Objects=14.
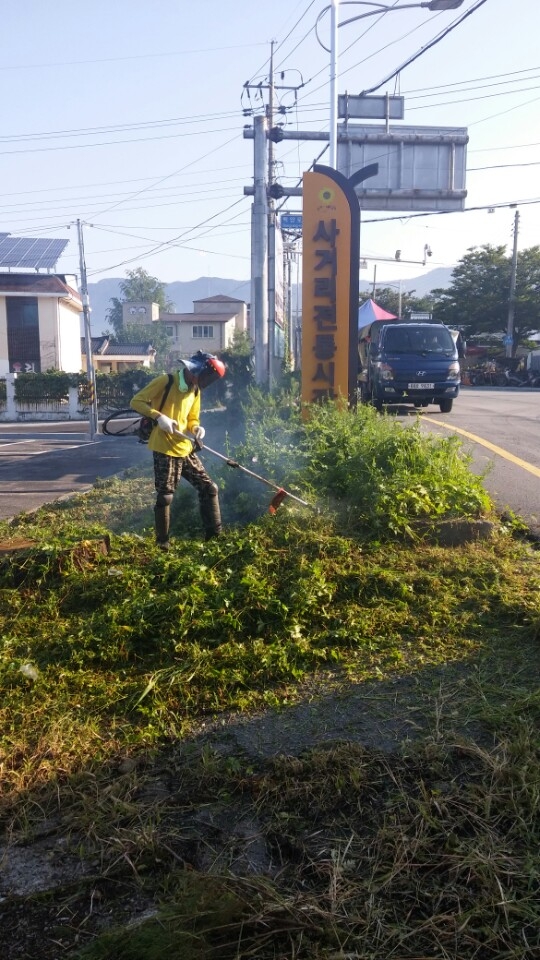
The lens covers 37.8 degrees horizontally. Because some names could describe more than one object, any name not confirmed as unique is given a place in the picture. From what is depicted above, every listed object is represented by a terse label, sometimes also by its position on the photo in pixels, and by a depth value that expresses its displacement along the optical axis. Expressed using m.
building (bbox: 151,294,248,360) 74.44
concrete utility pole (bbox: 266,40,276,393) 17.88
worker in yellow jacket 6.47
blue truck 16.83
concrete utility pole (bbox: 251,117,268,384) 16.41
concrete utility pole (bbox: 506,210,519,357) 50.25
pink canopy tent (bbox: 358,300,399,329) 31.97
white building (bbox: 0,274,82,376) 40.06
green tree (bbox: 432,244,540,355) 53.25
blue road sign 25.89
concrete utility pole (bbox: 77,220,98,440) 24.68
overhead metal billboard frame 20.48
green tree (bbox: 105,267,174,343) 90.12
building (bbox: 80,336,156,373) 55.41
